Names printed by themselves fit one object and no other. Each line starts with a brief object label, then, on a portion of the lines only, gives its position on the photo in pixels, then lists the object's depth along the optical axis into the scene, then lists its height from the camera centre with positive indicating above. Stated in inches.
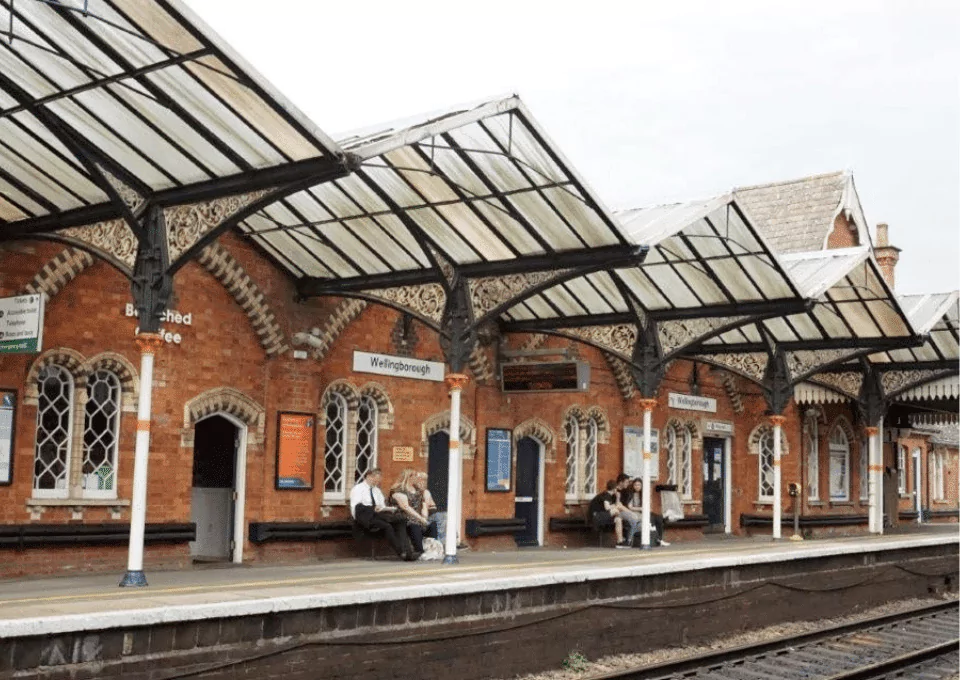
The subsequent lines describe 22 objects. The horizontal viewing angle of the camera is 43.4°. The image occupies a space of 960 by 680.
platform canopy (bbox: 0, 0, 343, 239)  405.7 +130.1
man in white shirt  655.1 -25.7
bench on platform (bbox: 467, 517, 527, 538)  776.9 -35.9
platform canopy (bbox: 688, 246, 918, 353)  768.9 +112.1
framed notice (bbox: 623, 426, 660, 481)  911.0 +17.3
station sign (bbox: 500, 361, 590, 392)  708.0 +58.2
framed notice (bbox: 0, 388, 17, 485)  540.4 +12.9
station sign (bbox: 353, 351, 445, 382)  708.0 +61.3
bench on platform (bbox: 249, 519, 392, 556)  642.2 -35.8
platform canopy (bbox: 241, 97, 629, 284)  525.7 +124.7
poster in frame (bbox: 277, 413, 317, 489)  658.2 +8.9
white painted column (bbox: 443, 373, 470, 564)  620.4 -1.8
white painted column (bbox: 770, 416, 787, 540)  882.8 +4.4
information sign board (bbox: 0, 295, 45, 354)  513.0 +57.4
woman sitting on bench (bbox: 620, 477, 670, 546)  854.5 -18.8
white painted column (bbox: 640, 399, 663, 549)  755.4 +14.7
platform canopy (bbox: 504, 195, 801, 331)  652.1 +113.9
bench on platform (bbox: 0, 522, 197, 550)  536.7 -34.5
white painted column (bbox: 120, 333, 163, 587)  474.0 -2.6
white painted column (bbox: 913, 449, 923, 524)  1438.2 -0.5
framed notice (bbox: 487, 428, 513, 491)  796.0 +7.2
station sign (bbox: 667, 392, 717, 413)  960.9 +59.3
